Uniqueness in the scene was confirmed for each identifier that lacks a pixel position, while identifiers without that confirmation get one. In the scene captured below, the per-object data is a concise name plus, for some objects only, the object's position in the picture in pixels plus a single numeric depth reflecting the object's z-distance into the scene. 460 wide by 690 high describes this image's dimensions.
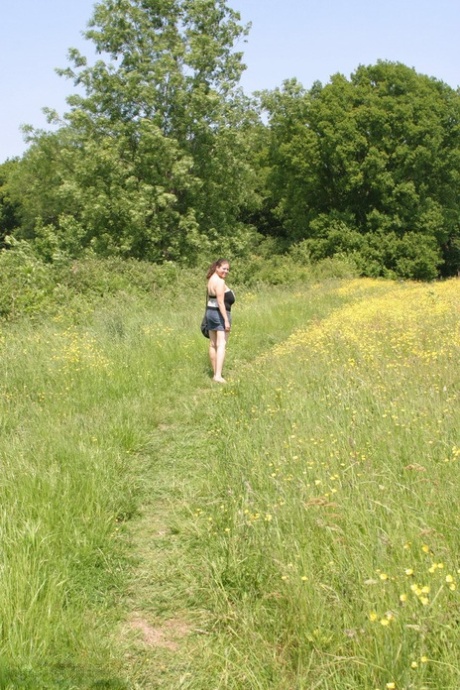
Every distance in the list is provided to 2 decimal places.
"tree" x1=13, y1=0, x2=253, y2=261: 26.56
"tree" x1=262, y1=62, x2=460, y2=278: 33.75
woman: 8.25
